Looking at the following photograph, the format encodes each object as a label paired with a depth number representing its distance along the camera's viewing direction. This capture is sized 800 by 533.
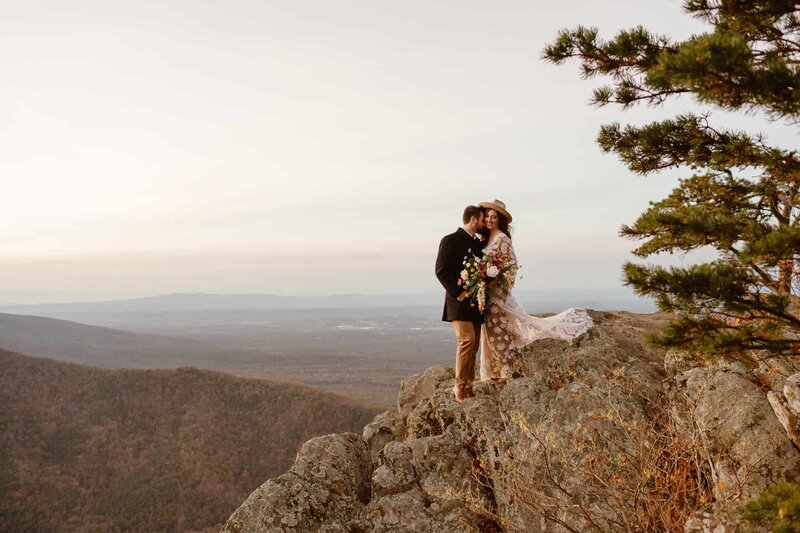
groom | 9.72
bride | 10.17
